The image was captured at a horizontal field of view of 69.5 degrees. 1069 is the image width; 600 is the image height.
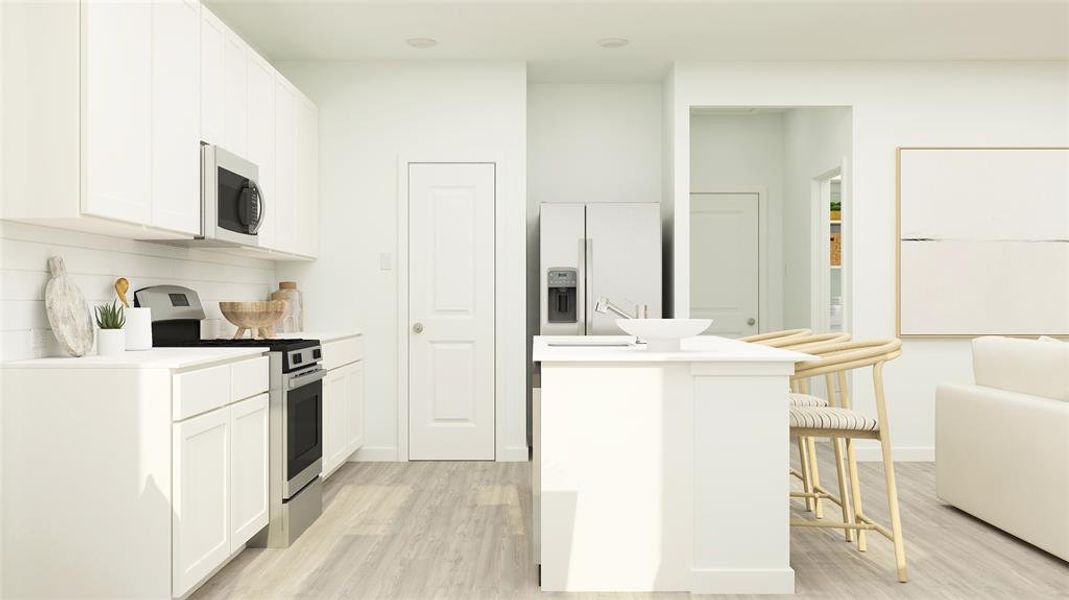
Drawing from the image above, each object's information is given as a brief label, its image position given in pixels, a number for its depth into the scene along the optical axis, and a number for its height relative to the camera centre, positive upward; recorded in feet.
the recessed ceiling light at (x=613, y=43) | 15.57 +5.28
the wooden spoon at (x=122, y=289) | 10.09 +0.16
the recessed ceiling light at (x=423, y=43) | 15.39 +5.22
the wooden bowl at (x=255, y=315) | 12.01 -0.21
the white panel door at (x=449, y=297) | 16.85 +0.10
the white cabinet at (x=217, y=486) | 8.30 -2.22
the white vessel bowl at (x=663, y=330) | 9.27 -0.35
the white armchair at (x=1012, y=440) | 10.27 -2.03
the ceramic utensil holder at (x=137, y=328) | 9.89 -0.34
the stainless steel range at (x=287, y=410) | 10.91 -1.63
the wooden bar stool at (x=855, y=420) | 9.30 -1.48
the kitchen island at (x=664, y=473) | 9.01 -2.02
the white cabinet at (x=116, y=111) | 8.07 +2.23
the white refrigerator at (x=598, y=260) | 16.81 +0.91
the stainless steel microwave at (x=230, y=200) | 10.96 +1.54
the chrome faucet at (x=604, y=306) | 10.39 -0.06
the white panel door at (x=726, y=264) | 20.93 +1.03
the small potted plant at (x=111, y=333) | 9.29 -0.38
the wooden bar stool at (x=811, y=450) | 11.19 -2.31
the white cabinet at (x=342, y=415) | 14.10 -2.22
